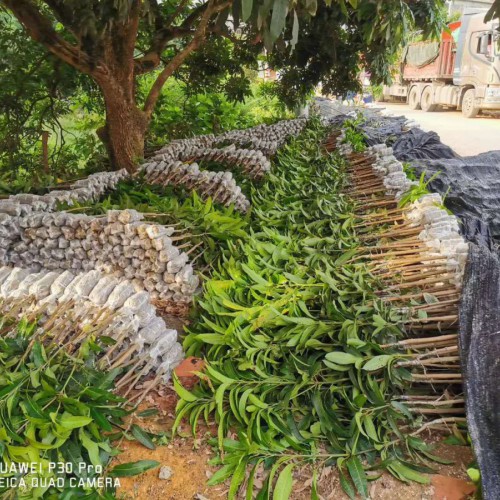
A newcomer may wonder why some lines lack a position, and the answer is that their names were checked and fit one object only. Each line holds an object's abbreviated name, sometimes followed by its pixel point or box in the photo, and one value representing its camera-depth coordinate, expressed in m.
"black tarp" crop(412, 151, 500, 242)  4.46
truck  15.84
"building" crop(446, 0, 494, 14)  23.78
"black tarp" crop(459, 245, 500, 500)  1.85
